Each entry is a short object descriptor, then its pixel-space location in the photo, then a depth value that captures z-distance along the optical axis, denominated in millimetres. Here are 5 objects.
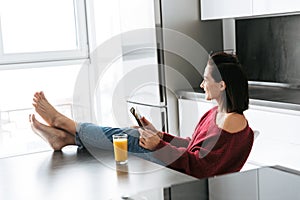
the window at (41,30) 4160
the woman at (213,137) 2074
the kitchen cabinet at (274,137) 2765
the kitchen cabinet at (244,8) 3049
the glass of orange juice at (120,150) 1954
